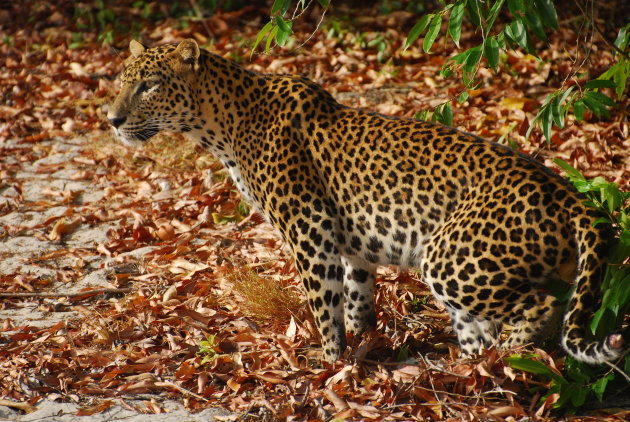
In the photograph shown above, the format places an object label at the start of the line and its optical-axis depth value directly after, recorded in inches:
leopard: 369.4
